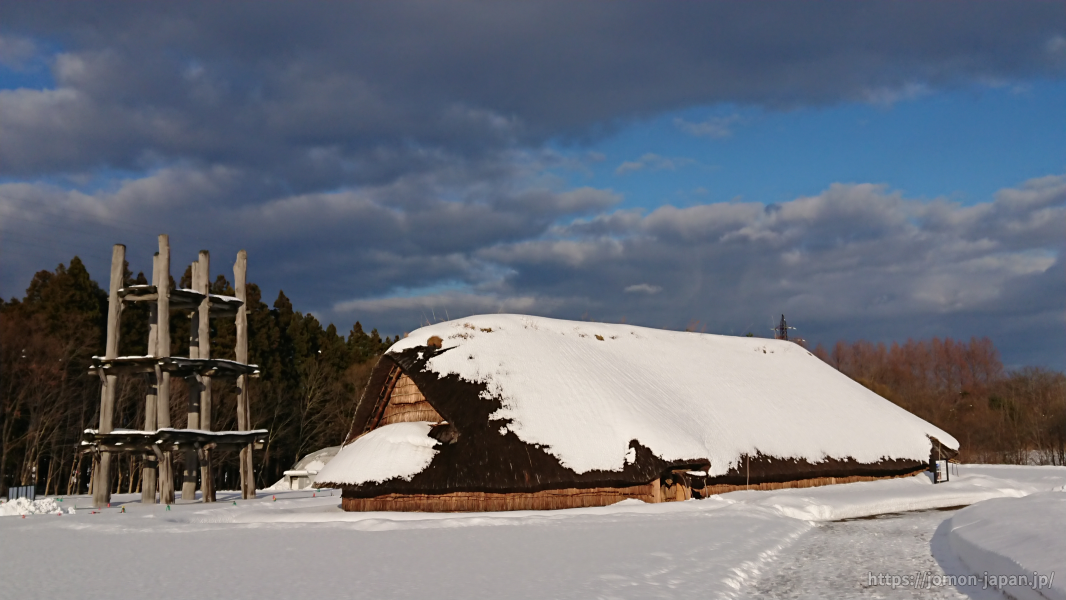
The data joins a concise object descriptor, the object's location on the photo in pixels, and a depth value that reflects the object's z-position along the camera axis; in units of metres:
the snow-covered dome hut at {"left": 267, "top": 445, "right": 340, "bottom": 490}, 39.12
